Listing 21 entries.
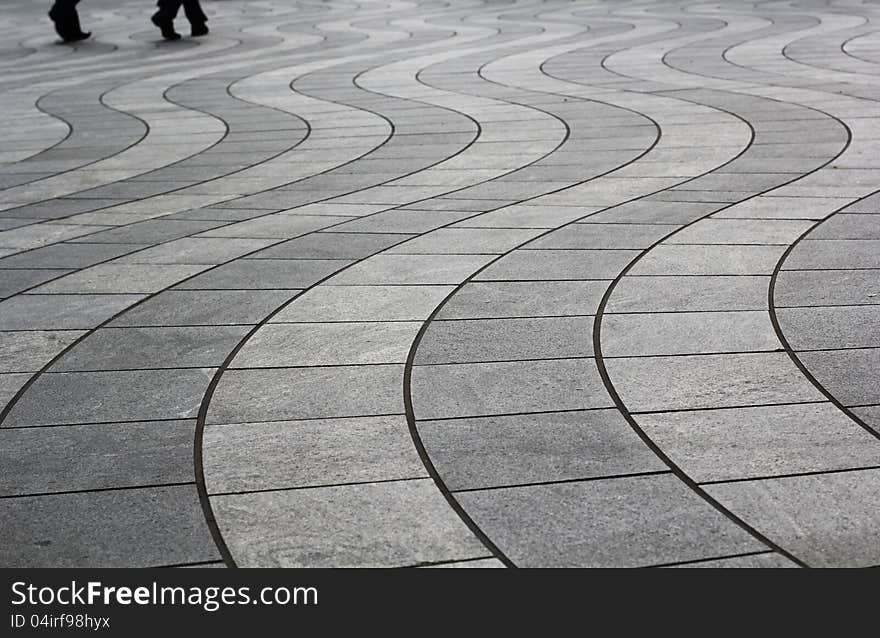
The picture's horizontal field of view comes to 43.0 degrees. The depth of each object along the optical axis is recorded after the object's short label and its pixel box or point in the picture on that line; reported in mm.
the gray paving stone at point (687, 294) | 5488
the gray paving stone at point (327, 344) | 5012
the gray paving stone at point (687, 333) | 4957
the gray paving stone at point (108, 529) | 3451
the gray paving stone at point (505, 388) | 4438
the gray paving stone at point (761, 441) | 3893
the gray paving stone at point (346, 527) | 3432
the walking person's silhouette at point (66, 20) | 20859
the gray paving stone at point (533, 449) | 3893
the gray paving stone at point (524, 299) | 5516
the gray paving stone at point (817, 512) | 3367
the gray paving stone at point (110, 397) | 4488
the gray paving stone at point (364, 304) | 5574
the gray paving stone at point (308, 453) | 3930
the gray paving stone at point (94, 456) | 3939
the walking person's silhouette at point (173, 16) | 20359
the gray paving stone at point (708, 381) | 4426
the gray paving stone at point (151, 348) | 5031
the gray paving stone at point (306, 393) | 4469
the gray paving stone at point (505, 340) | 4969
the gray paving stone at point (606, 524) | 3398
